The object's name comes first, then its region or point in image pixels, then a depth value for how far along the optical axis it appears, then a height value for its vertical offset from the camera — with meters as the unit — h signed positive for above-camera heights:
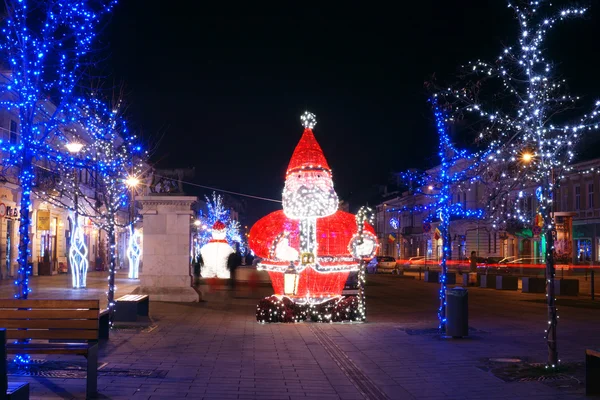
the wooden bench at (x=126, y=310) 14.95 -1.47
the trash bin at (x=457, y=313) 13.01 -1.31
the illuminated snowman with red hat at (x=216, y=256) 41.59 -0.89
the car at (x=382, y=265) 53.76 -1.79
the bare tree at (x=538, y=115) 10.18 +2.02
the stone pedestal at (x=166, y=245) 21.47 -0.13
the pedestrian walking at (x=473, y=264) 38.69 -1.20
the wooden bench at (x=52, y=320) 8.35 -0.95
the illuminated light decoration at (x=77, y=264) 27.56 -0.92
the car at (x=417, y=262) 56.27 -1.67
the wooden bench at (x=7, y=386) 5.29 -1.14
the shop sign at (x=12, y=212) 33.00 +1.32
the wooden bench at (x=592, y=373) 8.08 -1.50
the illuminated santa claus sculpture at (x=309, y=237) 15.74 +0.10
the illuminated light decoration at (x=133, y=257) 35.72 -0.84
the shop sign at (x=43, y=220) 37.03 +1.06
